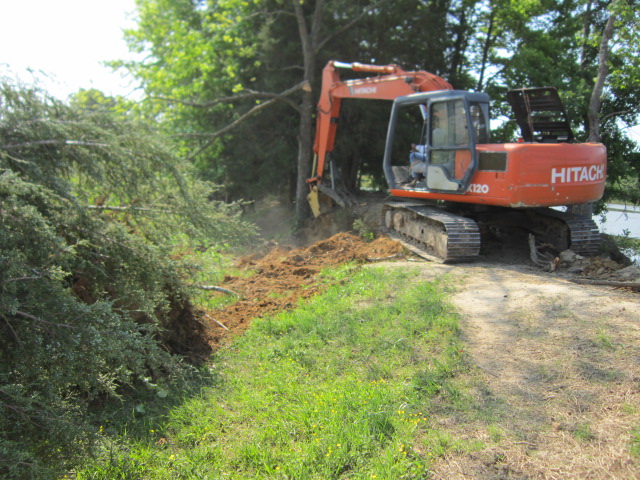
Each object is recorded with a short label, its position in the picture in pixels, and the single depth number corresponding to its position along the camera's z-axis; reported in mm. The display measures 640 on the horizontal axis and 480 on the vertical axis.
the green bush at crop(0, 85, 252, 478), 3758
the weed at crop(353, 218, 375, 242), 11469
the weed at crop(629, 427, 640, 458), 3557
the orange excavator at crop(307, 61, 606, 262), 8484
